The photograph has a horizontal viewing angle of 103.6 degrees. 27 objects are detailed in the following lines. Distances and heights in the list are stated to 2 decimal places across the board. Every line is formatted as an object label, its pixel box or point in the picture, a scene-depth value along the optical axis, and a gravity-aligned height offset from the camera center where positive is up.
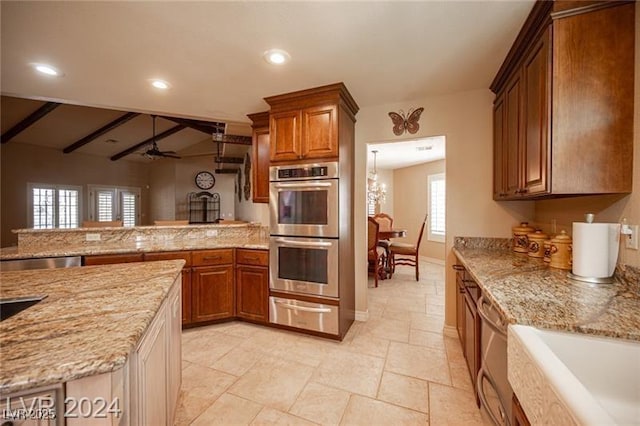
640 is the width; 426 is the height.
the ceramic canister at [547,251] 1.74 -0.29
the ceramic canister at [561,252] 1.61 -0.27
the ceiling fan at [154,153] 5.92 +1.38
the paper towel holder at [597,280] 1.33 -0.37
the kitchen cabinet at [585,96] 1.32 +0.62
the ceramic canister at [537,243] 1.97 -0.27
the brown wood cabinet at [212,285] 2.78 -0.85
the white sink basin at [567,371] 0.68 -0.51
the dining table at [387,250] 4.68 -0.77
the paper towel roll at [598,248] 1.32 -0.20
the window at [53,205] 6.37 +0.12
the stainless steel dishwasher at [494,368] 1.09 -0.77
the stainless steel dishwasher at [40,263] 2.29 -0.50
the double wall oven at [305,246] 2.47 -0.37
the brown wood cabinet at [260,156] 3.19 +0.69
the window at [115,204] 7.60 +0.18
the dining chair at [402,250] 4.62 -0.75
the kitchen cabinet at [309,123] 2.46 +0.89
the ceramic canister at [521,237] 2.15 -0.24
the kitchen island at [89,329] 0.66 -0.40
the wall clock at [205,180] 8.77 +1.04
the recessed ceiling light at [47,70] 2.11 +1.21
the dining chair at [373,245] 4.17 -0.59
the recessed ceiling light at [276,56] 1.92 +1.21
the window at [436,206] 6.02 +0.10
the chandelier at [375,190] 6.21 +0.50
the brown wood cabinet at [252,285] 2.78 -0.85
